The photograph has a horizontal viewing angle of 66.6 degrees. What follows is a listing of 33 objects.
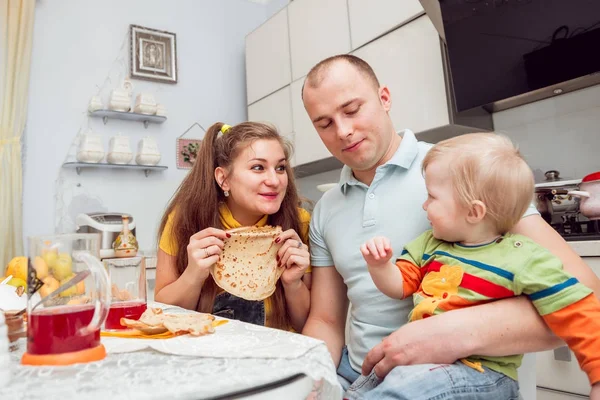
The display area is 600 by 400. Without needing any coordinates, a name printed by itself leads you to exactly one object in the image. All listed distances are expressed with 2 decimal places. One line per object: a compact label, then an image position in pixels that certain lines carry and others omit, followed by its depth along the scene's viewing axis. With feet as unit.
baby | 2.75
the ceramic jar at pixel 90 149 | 9.94
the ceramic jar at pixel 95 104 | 10.30
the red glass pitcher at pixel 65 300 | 2.07
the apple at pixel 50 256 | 2.32
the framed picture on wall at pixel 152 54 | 11.10
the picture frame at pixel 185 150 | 11.66
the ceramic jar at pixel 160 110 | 11.00
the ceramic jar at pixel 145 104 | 10.70
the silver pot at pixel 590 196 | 5.04
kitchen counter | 4.69
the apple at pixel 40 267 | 2.29
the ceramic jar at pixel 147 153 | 10.68
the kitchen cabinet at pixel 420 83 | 7.56
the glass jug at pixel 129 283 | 2.99
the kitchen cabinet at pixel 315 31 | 9.51
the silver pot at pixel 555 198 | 5.48
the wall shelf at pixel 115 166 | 10.04
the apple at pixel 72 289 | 2.27
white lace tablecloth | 1.66
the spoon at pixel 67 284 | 2.22
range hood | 5.92
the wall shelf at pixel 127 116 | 10.43
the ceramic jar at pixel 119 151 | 10.24
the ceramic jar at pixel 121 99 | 10.40
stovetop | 5.08
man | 3.87
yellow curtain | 9.01
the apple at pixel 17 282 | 3.09
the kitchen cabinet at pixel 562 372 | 4.65
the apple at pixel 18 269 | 3.22
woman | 4.22
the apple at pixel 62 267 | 2.34
